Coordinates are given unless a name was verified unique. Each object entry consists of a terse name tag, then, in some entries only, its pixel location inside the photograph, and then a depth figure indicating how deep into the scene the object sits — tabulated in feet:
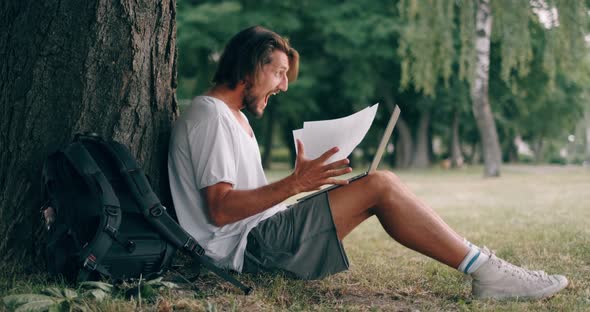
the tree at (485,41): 33.53
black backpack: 9.29
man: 10.63
